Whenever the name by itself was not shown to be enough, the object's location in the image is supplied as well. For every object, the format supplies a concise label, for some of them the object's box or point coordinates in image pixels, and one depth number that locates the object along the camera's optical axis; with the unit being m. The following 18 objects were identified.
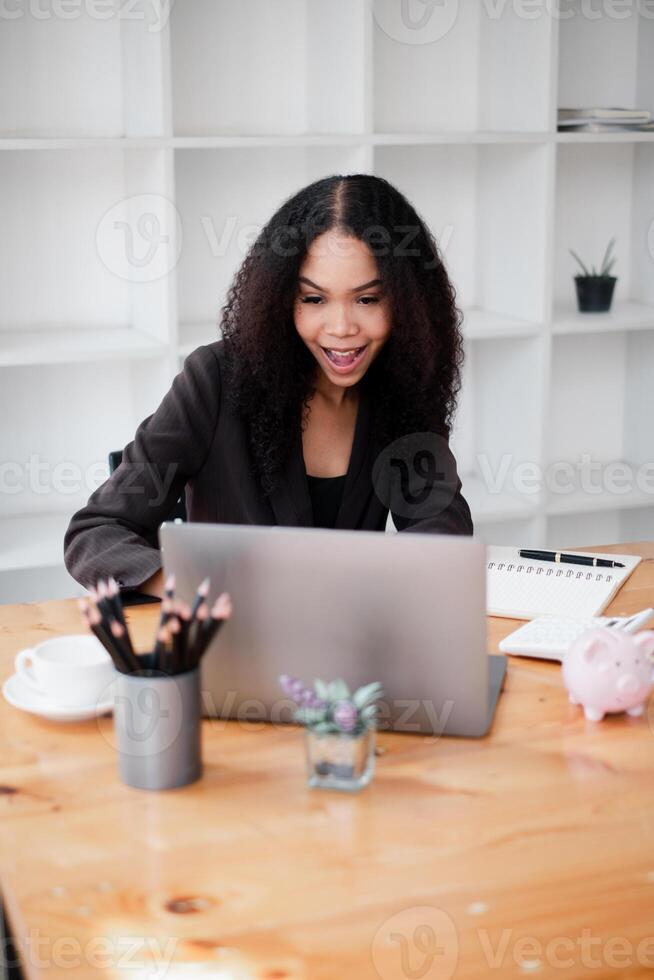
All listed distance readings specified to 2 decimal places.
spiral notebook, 1.74
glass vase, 1.21
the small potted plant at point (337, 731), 1.19
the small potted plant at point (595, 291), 3.43
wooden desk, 0.96
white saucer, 1.36
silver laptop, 1.26
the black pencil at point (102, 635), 1.20
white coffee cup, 1.37
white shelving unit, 2.95
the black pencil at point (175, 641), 1.18
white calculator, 1.56
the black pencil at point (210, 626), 1.21
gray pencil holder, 1.20
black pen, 1.90
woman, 1.94
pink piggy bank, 1.37
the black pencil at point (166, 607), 1.18
